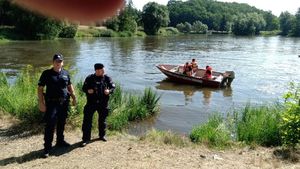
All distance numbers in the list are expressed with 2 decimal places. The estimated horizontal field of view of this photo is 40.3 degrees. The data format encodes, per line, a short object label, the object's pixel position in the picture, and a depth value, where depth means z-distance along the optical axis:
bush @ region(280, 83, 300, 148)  9.55
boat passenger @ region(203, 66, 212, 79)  29.41
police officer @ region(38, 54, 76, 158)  8.33
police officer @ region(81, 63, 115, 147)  9.49
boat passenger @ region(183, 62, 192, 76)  30.52
